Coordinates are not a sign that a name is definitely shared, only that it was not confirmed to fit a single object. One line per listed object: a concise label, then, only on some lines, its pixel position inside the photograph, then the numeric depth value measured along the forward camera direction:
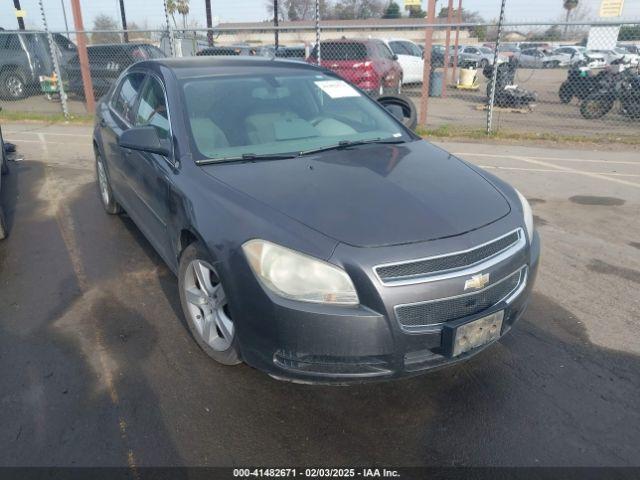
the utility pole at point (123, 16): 27.63
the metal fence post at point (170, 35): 10.69
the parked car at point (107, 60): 13.37
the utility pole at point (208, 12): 21.61
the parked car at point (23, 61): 14.06
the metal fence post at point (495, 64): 8.88
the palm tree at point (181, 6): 46.60
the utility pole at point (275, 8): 19.29
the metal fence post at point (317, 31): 9.44
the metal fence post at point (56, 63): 11.27
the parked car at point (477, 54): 30.05
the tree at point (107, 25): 24.32
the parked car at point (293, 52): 15.83
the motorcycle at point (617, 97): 11.48
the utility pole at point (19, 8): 20.06
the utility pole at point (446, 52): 15.07
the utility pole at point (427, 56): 9.86
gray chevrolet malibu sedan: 2.26
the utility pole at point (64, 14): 12.65
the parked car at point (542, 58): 26.17
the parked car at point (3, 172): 4.74
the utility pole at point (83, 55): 11.58
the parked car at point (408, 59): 18.98
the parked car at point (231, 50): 13.42
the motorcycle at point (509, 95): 13.49
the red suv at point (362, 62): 13.01
